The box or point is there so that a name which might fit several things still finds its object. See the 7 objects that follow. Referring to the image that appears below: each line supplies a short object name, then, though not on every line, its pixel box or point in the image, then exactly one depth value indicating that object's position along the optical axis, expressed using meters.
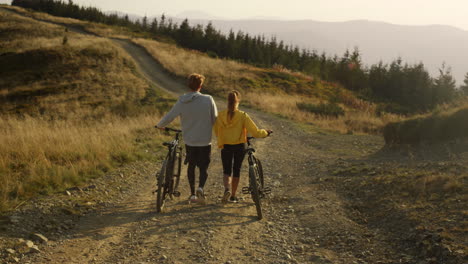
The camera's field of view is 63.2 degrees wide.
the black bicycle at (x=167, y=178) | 6.35
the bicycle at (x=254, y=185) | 6.22
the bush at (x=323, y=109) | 25.61
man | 6.38
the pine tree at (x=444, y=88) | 59.81
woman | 6.43
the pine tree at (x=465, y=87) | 62.53
